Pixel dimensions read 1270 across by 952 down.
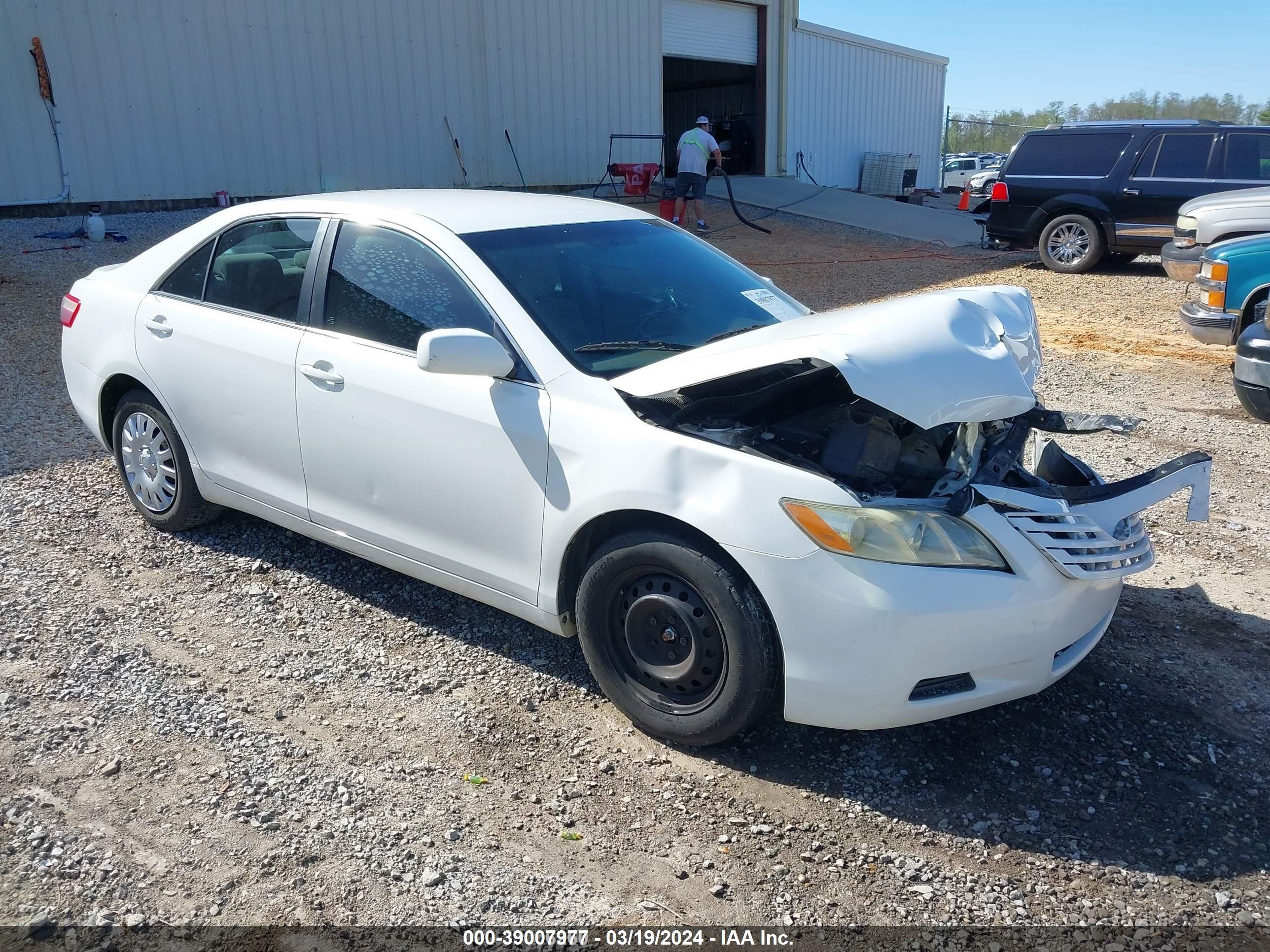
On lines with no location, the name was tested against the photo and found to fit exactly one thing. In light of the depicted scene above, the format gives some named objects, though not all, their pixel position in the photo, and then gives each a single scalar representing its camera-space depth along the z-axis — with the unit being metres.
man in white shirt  16.17
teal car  7.80
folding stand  19.03
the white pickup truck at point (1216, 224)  9.59
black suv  12.84
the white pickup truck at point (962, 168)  36.62
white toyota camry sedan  2.93
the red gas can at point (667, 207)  16.61
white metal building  13.52
